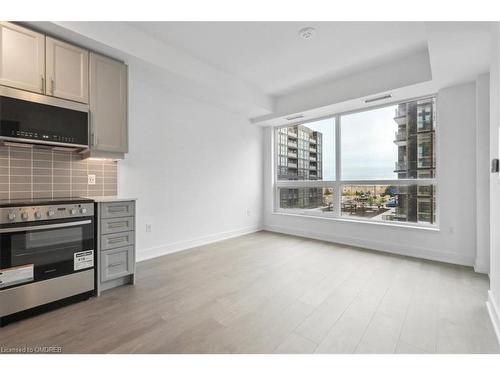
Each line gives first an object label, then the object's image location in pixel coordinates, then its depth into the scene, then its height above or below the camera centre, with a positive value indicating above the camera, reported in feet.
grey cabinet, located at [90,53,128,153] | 8.27 +2.98
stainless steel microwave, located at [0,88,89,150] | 6.56 +1.93
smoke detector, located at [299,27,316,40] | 8.71 +5.72
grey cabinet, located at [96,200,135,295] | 7.66 -1.89
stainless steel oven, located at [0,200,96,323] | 6.01 -1.83
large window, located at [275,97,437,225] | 11.97 +1.29
